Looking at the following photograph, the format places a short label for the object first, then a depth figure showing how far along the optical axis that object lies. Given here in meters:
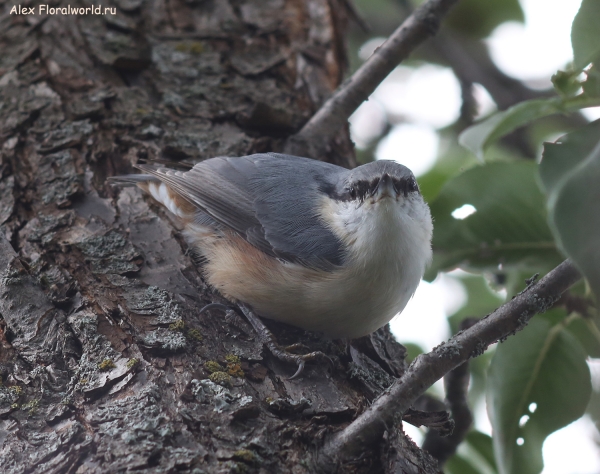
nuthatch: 3.35
